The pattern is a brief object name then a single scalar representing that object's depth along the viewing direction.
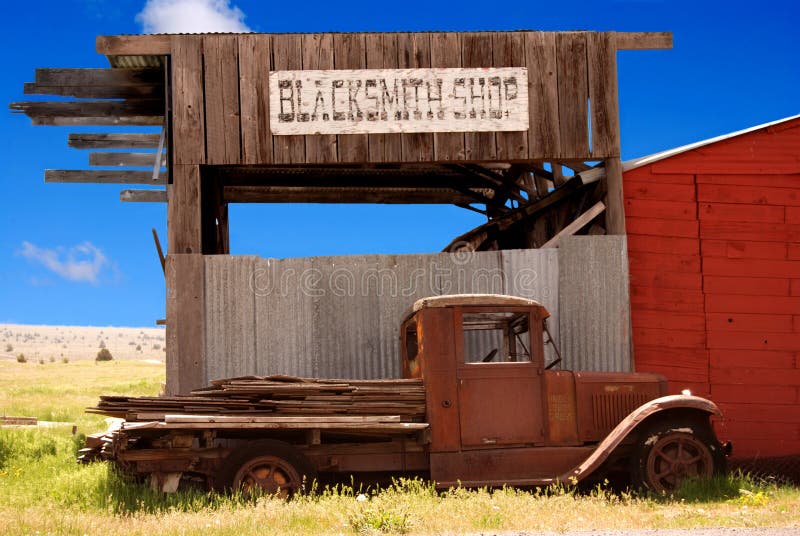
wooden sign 12.25
